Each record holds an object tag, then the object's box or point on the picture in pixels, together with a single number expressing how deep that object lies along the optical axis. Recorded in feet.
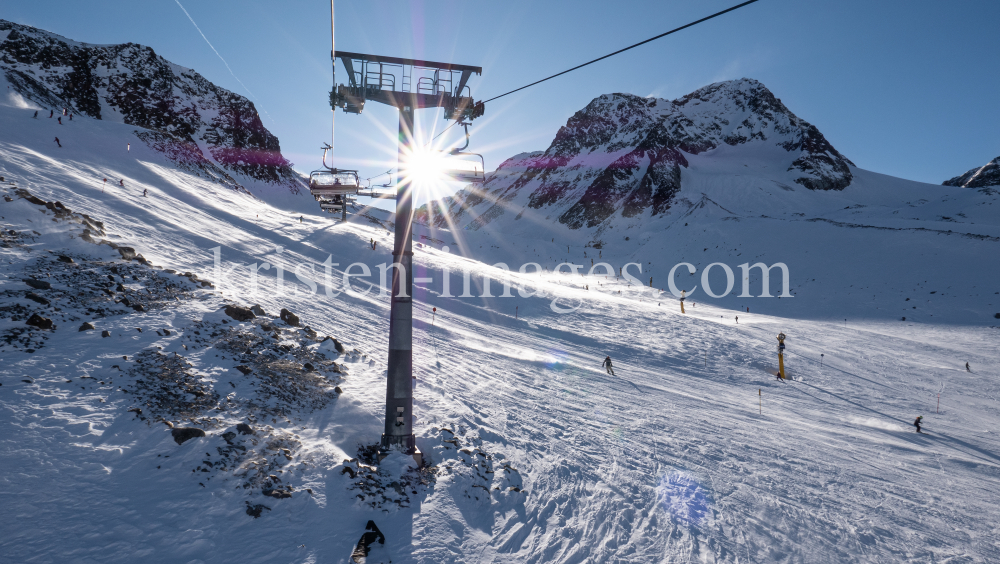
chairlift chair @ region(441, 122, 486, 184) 26.84
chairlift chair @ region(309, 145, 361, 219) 36.39
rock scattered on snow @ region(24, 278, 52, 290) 27.04
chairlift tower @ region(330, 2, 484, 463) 24.41
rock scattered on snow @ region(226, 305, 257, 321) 34.73
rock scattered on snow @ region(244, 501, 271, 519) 17.32
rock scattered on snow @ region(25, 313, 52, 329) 23.65
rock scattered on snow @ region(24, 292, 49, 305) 25.70
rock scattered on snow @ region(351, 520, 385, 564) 17.13
